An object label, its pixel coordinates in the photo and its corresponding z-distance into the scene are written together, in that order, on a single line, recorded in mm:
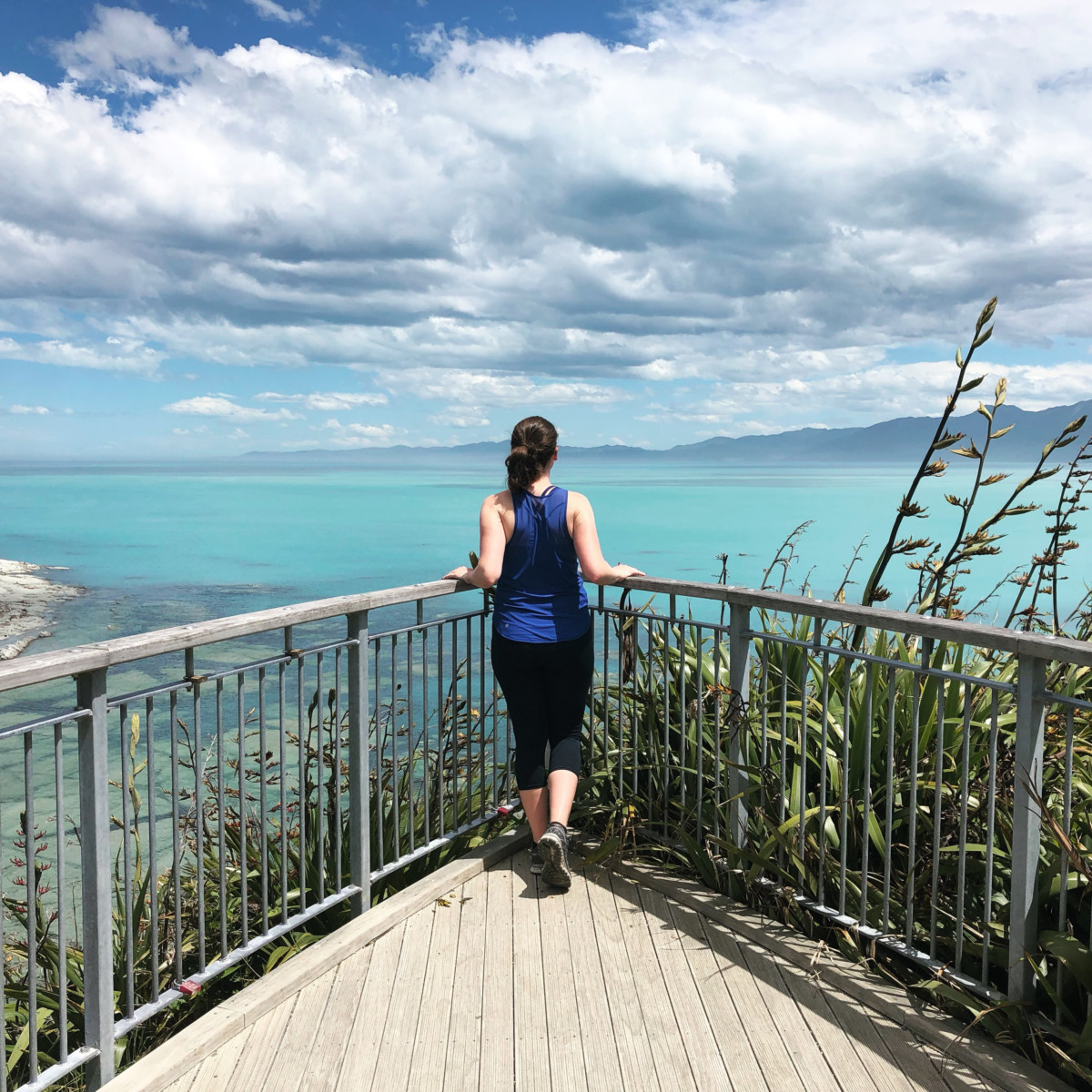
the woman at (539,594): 3814
